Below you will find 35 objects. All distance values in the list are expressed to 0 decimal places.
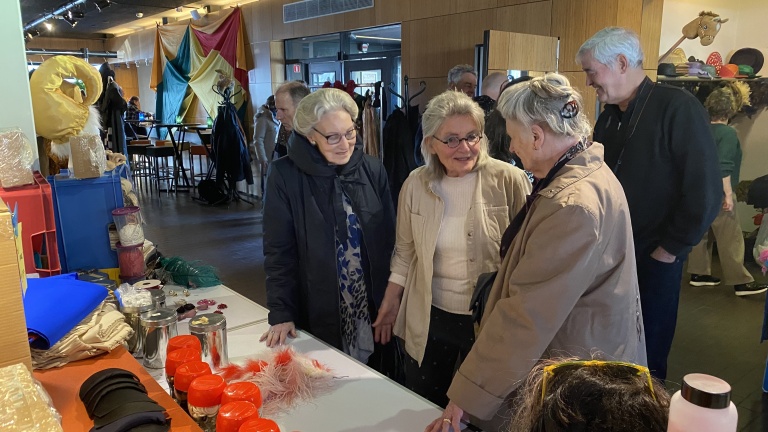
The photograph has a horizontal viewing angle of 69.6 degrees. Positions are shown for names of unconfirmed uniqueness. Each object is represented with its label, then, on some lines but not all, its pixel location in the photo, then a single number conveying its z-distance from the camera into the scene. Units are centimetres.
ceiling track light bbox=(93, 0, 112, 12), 927
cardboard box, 106
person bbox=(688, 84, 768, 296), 461
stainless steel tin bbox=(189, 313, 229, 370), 143
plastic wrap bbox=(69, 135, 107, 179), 206
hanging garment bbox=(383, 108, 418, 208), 510
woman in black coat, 185
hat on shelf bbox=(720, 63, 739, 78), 504
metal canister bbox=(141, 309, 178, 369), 149
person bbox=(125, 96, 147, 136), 1113
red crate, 177
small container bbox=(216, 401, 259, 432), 98
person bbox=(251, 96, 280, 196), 712
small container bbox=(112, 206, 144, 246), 210
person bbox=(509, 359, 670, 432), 61
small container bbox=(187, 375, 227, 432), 108
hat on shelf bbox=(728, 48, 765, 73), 534
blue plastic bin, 204
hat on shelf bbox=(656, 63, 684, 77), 447
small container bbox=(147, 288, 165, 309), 175
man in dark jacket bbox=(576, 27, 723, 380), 215
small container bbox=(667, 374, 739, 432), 50
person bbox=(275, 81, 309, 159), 319
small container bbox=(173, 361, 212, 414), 114
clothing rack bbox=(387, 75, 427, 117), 549
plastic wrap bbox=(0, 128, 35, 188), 180
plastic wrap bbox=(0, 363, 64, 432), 86
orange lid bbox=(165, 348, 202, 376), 120
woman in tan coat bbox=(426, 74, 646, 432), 116
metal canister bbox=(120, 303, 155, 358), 159
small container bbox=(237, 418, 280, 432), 94
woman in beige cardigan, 174
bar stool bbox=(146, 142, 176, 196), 877
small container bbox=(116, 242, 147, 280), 212
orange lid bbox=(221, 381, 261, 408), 106
